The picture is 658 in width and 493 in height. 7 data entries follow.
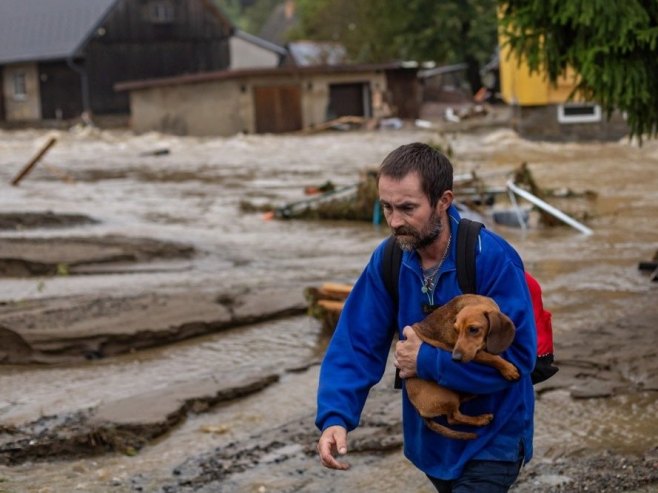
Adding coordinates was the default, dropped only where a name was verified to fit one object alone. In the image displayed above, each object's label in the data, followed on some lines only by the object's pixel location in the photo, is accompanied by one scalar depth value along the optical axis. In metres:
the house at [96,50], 55.19
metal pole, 15.73
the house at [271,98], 43.19
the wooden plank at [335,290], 9.63
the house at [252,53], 60.28
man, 3.31
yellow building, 32.41
